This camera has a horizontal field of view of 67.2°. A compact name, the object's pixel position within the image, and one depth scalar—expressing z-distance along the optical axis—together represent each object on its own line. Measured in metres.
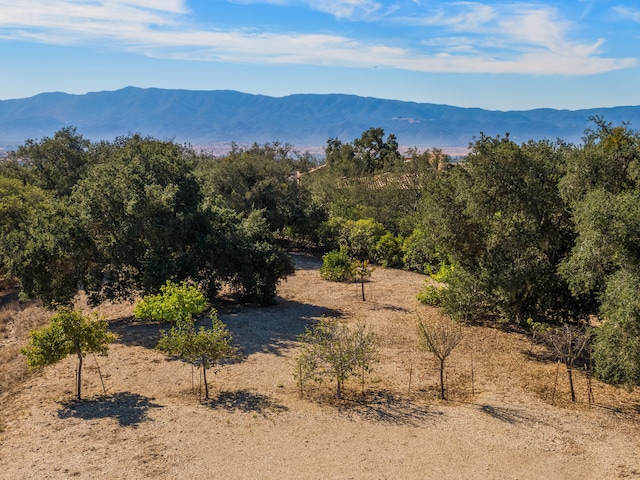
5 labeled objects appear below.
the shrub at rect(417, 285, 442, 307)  24.08
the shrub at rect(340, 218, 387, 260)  35.31
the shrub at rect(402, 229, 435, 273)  32.34
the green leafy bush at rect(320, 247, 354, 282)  29.70
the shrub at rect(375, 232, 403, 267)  34.53
